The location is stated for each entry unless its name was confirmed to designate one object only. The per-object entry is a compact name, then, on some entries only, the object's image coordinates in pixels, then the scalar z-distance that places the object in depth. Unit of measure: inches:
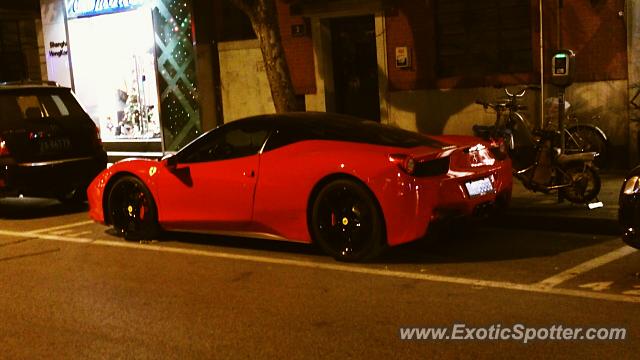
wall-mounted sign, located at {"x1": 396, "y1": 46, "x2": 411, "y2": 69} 529.3
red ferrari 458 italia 277.3
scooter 358.0
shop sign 658.8
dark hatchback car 427.2
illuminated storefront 643.5
